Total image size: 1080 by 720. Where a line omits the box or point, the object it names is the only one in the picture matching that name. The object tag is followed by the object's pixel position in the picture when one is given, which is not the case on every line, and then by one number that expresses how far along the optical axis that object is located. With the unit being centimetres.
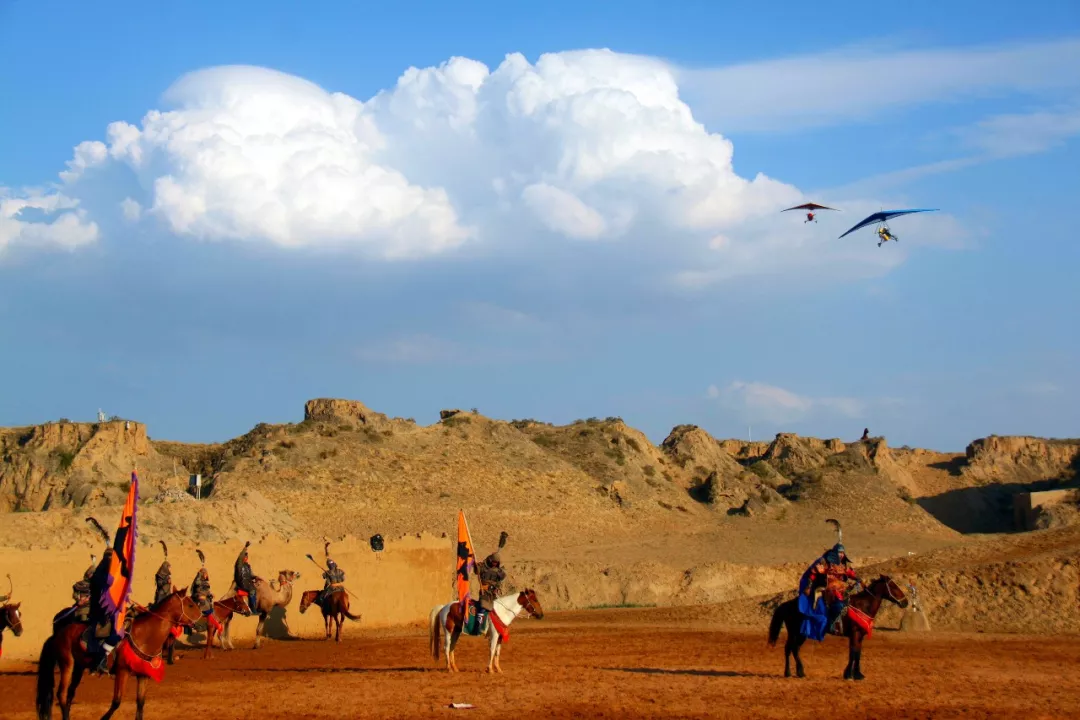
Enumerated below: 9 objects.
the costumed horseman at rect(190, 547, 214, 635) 2333
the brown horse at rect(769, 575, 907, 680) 1848
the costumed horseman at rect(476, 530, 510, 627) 1977
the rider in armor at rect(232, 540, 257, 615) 2498
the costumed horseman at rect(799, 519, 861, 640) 1842
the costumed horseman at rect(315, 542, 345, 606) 2677
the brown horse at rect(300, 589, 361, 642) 2667
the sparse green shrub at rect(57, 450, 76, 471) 6062
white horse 1973
